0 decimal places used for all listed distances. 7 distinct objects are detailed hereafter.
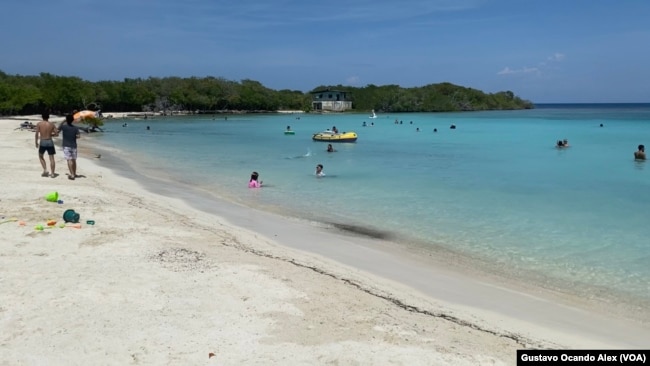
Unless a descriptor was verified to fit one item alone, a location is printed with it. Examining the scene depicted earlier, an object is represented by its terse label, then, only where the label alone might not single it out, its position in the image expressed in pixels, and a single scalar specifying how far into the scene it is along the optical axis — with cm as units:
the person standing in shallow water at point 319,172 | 2166
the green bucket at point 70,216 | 977
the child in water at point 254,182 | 1831
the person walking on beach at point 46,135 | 1521
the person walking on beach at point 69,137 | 1502
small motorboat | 4106
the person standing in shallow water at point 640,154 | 2895
